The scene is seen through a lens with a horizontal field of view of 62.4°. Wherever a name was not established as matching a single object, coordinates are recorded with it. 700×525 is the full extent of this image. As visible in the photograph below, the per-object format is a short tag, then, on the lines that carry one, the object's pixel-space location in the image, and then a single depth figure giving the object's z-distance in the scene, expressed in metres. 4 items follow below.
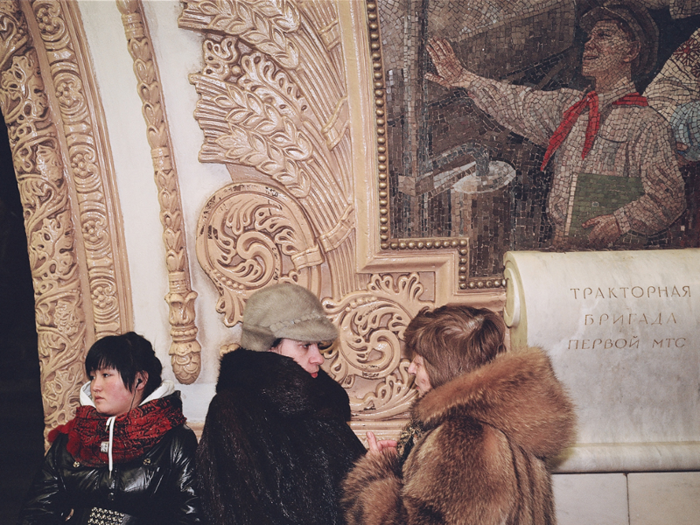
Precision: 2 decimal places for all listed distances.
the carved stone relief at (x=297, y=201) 2.52
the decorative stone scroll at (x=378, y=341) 2.60
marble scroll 2.13
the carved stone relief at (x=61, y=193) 2.54
